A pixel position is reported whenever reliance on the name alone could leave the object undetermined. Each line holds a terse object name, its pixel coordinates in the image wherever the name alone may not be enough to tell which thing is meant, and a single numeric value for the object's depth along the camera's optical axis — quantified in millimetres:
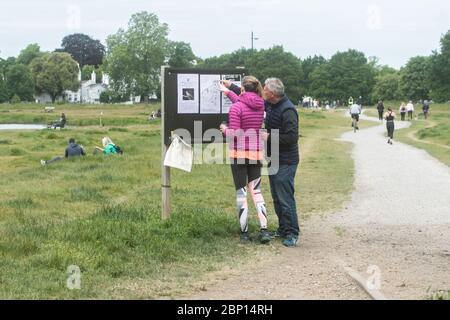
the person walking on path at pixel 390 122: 30328
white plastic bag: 9461
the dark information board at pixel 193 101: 9539
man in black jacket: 8906
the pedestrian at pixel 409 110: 57250
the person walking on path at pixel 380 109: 52881
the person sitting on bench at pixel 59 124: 56688
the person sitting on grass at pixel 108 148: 24766
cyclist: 39781
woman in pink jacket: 8852
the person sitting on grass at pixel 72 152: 23509
